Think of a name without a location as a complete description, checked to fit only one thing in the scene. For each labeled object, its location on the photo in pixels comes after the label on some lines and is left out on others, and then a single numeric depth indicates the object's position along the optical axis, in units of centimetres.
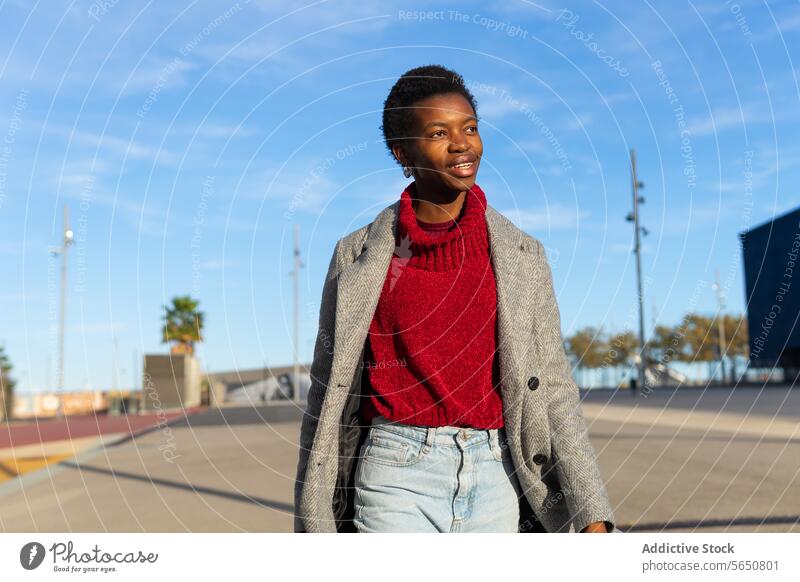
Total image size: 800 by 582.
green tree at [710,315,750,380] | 7738
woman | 289
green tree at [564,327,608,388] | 6091
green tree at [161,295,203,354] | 4353
